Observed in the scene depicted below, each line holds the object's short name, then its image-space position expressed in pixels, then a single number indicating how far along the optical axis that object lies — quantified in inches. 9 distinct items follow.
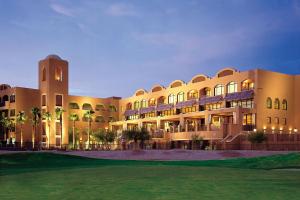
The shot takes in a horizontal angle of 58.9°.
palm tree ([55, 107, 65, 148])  2284.6
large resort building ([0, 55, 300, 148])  1676.3
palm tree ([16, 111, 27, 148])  2202.4
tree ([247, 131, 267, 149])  1302.2
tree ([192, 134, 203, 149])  1575.5
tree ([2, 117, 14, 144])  2281.2
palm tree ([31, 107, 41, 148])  2159.1
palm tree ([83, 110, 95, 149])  2306.2
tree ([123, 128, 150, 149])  1719.7
